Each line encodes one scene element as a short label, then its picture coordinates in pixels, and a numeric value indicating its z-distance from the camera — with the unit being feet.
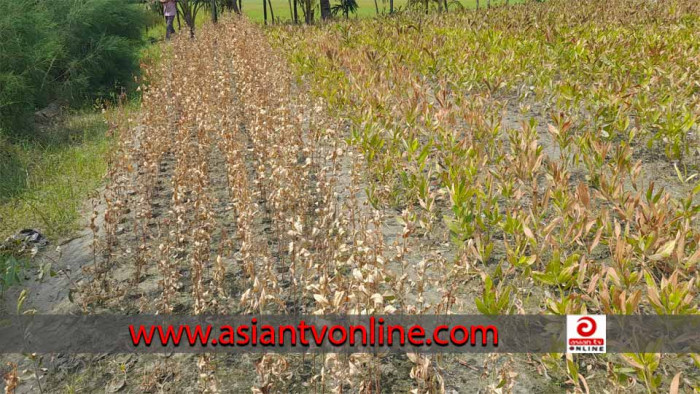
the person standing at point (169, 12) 61.15
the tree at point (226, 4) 78.49
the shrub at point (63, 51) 23.45
